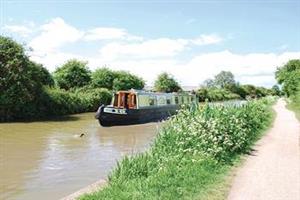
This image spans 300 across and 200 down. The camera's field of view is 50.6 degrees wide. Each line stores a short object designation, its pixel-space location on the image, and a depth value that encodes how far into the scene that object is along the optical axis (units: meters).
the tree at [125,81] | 37.16
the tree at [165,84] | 49.14
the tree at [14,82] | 20.73
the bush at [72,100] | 23.75
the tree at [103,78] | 36.92
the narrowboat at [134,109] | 18.98
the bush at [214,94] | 52.22
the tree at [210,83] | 76.11
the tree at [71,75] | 34.36
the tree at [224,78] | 78.58
